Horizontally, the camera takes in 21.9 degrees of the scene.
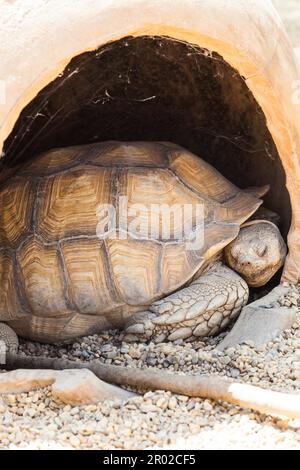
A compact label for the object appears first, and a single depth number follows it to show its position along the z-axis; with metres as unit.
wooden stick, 2.45
